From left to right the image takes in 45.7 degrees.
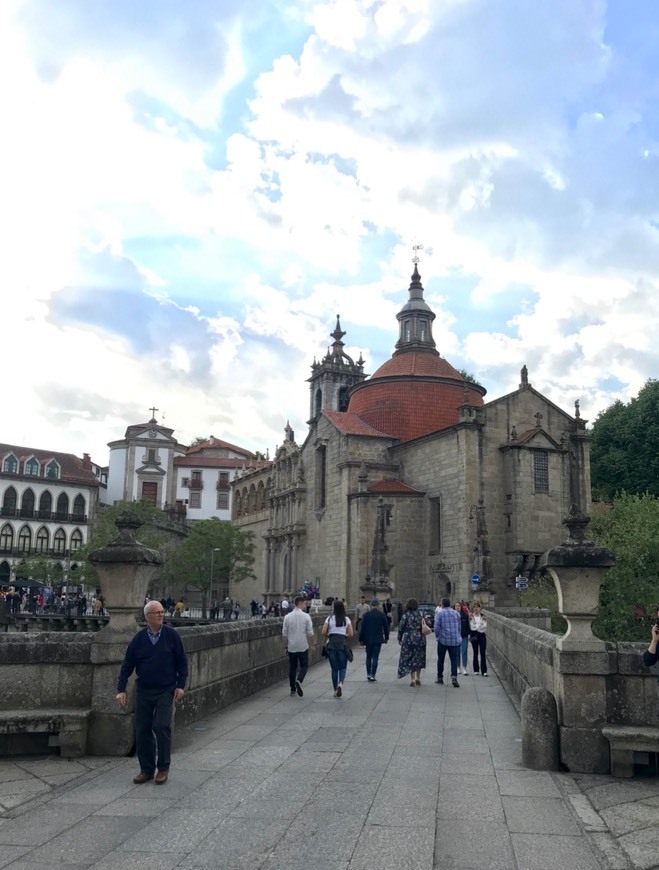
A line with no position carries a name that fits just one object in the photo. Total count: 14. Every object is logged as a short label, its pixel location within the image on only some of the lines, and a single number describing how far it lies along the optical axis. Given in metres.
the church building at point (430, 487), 39.50
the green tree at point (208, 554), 60.12
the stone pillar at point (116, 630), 8.19
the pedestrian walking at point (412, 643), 14.51
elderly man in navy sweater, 7.17
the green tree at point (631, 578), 26.64
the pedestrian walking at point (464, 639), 17.27
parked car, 32.95
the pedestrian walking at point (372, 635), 15.48
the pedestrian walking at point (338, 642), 13.19
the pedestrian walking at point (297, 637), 12.66
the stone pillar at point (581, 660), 7.61
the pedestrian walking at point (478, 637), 16.41
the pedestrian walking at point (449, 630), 14.83
